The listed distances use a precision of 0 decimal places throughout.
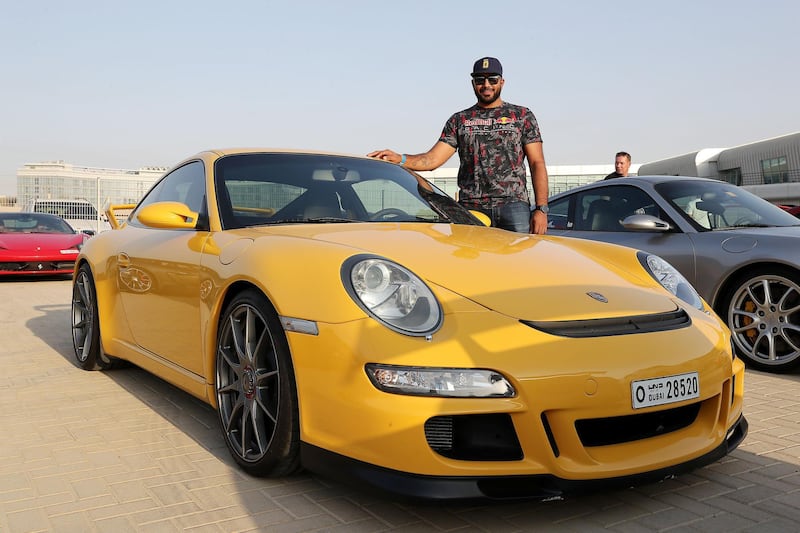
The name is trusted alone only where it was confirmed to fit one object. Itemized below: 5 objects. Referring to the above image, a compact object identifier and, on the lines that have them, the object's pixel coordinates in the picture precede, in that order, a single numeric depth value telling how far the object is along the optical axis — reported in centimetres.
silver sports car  470
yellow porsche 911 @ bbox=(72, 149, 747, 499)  222
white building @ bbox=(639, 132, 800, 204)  5281
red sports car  1197
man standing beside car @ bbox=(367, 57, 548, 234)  488
